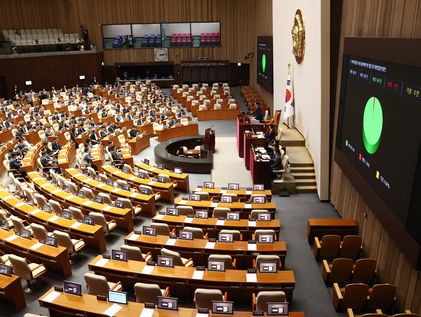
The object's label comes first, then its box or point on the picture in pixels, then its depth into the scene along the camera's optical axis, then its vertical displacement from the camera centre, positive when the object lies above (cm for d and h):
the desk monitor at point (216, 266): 695 -396
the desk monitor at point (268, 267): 688 -396
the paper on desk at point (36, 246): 783 -404
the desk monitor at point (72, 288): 624 -388
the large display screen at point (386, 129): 601 -170
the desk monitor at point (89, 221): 899 -406
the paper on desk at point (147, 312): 575 -395
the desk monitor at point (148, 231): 838 -402
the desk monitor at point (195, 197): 1063 -422
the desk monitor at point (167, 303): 584 -387
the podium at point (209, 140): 1563 -403
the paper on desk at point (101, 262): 726 -405
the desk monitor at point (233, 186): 1152 -428
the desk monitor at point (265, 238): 798 -401
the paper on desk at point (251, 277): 665 -404
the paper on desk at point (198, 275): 675 -404
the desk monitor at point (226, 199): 1045 -421
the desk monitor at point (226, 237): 805 -401
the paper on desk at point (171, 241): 805 -411
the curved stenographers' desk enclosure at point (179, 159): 1432 -447
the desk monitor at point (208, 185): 1172 -431
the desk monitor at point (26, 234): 825 -398
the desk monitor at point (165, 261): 709 -394
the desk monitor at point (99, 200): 1035 -413
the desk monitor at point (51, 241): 792 -397
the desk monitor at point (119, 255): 731 -393
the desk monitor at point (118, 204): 1001 -410
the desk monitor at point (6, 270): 688 -392
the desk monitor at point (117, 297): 606 -391
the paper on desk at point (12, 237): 818 -403
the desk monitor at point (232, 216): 923 -412
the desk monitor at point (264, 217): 916 -411
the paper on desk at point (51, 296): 618 -399
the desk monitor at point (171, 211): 957 -412
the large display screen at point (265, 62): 2197 -151
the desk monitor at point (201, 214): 931 -409
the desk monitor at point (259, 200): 1038 -423
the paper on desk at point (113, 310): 583 -398
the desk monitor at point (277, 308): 565 -384
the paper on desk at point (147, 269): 696 -404
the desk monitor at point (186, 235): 820 -403
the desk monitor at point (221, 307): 569 -384
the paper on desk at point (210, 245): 787 -411
